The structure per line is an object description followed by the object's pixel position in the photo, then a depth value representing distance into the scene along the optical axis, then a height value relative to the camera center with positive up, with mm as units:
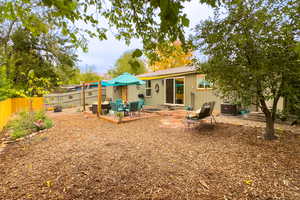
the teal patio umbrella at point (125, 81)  7574 +977
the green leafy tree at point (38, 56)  10773 +3676
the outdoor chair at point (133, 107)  6828 -352
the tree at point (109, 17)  1481 +1256
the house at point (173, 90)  8427 +627
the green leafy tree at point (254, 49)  2781 +1045
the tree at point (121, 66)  26722 +6199
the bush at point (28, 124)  4330 -795
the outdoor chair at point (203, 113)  4750 -491
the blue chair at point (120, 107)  6944 -361
